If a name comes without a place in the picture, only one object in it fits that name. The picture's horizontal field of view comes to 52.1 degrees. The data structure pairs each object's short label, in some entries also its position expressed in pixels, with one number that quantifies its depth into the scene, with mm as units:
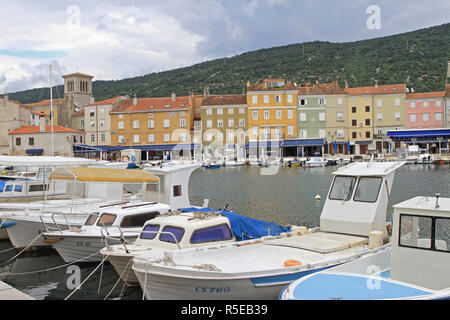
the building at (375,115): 79688
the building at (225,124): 79562
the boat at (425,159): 71688
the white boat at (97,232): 15383
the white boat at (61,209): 17703
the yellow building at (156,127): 79562
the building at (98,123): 81938
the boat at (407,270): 8516
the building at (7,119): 77750
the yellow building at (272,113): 78625
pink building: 81500
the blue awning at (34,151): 74125
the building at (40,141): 74250
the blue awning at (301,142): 79062
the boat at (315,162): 69375
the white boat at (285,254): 10117
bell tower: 94500
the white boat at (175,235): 12469
